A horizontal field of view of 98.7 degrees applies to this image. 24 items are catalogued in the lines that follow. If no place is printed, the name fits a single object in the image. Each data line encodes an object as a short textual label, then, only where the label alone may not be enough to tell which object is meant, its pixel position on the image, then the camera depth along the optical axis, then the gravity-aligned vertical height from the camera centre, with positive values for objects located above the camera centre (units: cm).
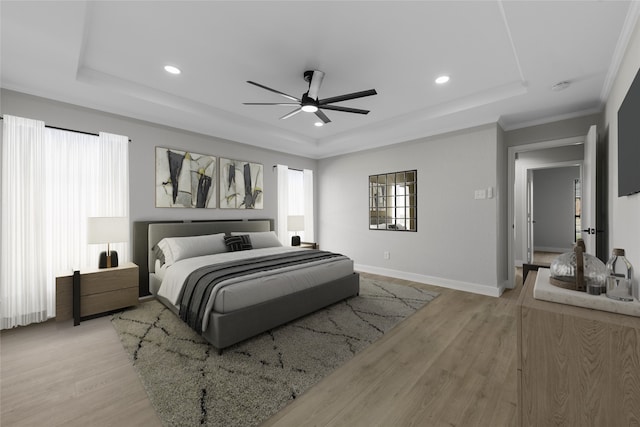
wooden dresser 109 -66
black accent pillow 398 -44
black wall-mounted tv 154 +43
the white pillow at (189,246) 345 -44
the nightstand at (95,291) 287 -85
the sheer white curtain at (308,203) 596 +20
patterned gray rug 168 -117
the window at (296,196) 567 +35
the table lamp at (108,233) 301 -22
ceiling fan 259 +108
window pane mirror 470 +19
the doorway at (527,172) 555 +86
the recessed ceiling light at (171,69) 262 +140
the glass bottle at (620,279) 123 -31
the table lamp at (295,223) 519 -21
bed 237 -68
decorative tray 118 -41
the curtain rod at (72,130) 303 +96
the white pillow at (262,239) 427 -43
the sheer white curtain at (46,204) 279 +11
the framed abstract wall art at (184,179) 386 +50
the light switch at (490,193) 381 +25
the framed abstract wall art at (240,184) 454 +49
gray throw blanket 242 -61
